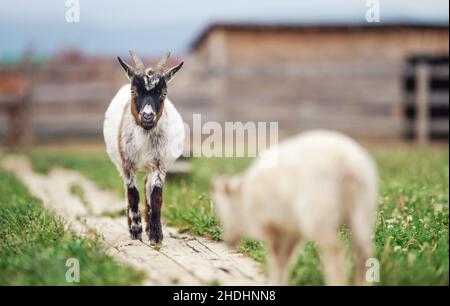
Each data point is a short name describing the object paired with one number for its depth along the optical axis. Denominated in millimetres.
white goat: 3572
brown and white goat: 5324
